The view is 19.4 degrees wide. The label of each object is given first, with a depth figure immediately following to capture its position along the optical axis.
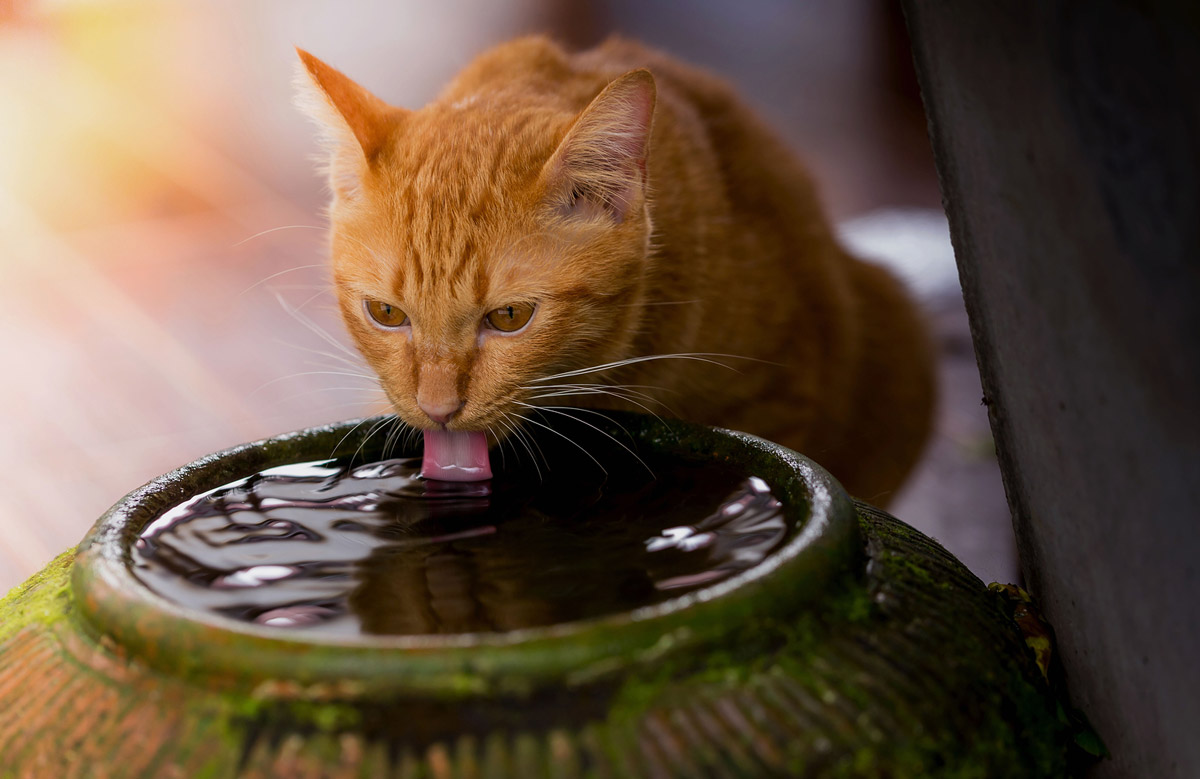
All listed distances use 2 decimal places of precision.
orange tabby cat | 0.93
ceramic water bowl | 0.75
